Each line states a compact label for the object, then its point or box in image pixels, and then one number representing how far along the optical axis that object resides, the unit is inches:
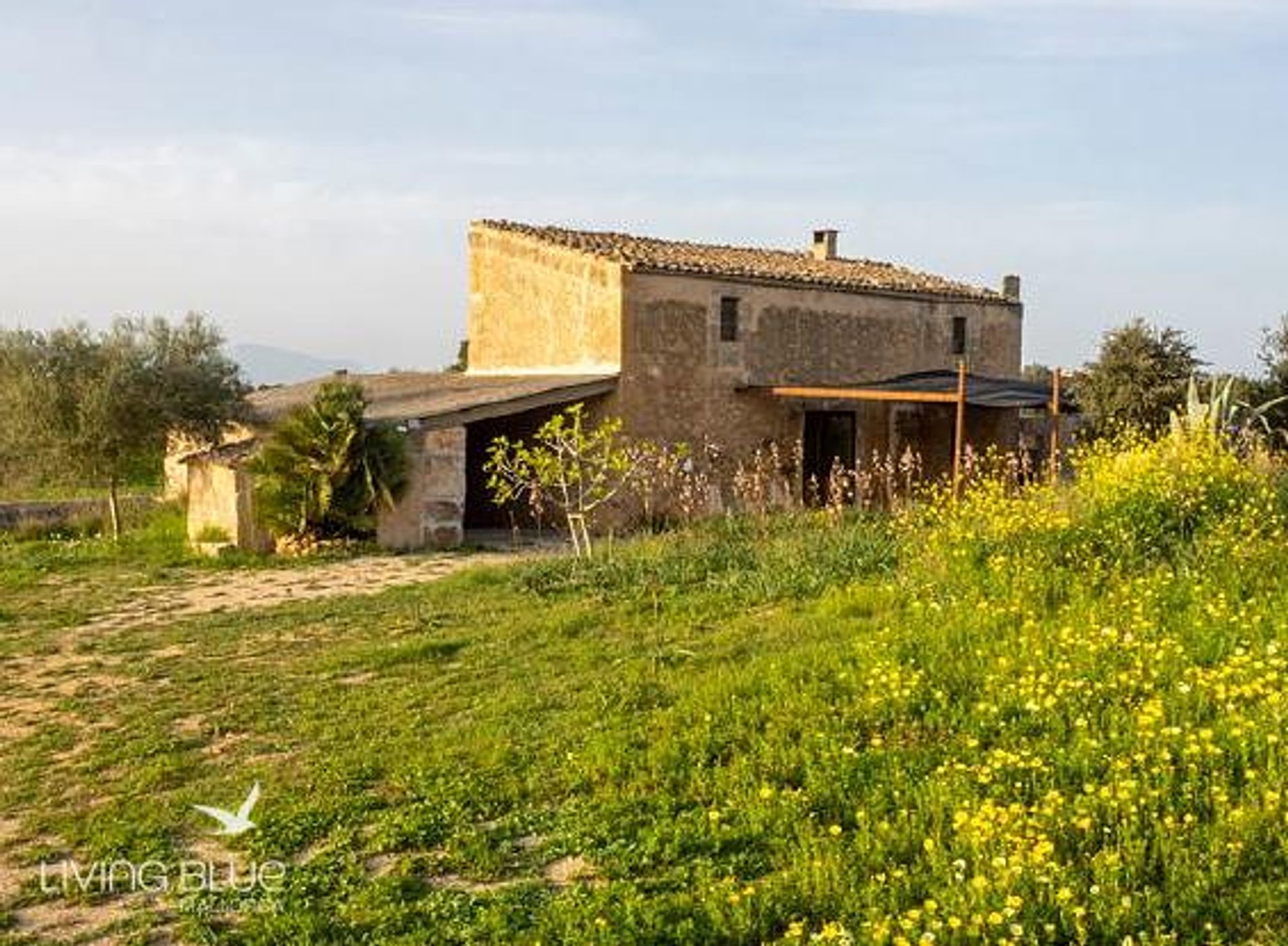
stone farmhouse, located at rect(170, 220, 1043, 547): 661.9
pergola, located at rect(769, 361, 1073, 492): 618.5
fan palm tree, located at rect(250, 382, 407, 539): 607.8
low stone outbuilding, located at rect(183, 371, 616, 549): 633.6
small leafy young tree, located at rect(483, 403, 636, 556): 561.3
